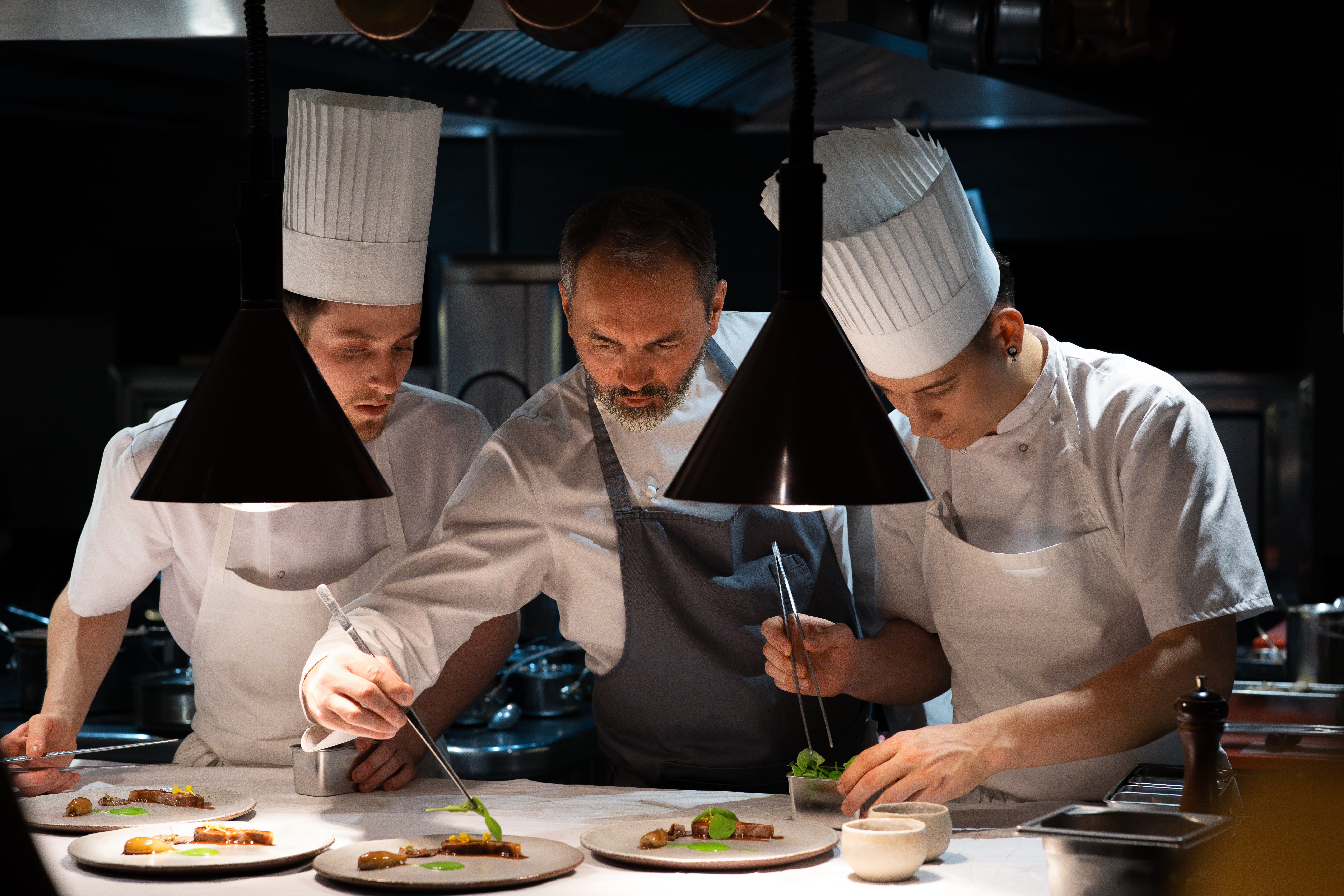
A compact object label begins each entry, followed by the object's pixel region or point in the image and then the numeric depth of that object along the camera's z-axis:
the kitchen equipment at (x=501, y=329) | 4.94
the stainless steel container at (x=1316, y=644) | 3.15
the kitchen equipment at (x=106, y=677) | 3.40
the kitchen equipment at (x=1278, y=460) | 4.92
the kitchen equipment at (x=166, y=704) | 3.23
